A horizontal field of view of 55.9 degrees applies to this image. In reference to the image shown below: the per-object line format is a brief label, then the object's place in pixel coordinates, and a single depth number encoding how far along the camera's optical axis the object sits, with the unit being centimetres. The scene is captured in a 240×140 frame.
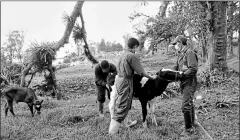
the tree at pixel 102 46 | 7460
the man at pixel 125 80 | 529
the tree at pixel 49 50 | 1028
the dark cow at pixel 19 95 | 773
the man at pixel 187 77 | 503
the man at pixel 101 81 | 697
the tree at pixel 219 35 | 1013
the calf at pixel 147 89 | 557
